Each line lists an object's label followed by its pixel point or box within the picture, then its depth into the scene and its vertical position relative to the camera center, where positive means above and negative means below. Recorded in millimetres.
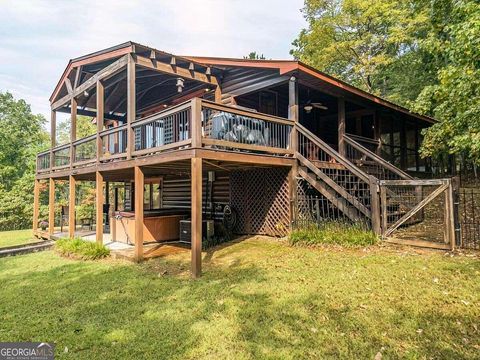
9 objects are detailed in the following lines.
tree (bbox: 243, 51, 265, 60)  28138 +12463
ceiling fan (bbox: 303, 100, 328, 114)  10956 +3135
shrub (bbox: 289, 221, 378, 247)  7121 -1047
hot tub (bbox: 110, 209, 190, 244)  10180 -1081
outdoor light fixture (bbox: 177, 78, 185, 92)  10156 +3596
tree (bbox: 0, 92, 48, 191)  27734 +5557
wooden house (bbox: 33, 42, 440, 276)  7688 +1477
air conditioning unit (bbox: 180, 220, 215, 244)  9719 -1162
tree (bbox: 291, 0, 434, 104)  19656 +10765
